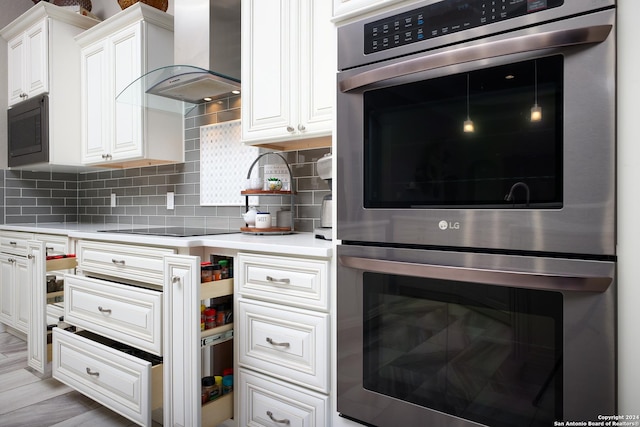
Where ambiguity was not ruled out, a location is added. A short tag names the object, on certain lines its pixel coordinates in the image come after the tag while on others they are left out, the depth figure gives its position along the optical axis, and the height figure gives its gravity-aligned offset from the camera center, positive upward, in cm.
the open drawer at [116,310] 160 -45
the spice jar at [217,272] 158 -25
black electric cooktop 199 -13
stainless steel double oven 86 -1
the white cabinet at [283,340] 134 -47
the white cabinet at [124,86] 255 +84
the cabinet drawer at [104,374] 152 -70
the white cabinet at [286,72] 166 +60
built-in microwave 295 +59
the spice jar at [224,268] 162 -24
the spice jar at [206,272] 154 -25
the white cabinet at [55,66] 292 +107
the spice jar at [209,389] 156 -72
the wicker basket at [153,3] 268 +139
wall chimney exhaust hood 207 +83
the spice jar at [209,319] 154 -43
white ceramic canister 197 -6
